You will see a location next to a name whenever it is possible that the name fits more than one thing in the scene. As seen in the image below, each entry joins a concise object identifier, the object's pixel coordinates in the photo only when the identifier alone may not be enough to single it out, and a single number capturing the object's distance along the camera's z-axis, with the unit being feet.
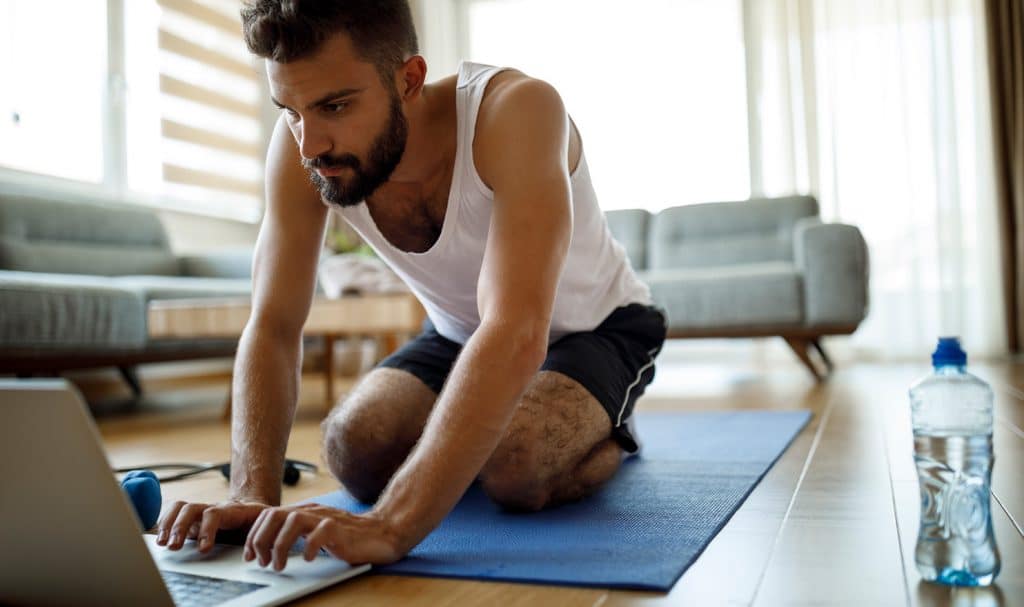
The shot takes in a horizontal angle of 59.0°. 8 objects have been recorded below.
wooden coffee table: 8.36
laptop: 2.27
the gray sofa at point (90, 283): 8.61
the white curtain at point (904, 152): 14.89
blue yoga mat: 3.03
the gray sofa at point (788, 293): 10.76
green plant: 12.99
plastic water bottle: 2.70
